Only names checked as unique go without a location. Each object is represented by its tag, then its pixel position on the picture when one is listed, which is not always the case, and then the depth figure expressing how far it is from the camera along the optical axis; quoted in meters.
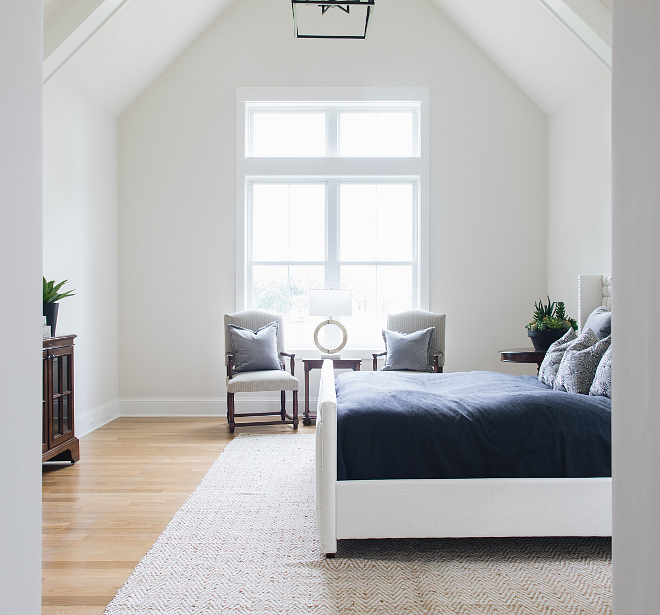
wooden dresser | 3.79
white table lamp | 5.42
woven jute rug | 2.12
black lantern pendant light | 5.79
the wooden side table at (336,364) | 5.32
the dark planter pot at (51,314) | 3.91
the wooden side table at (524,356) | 4.50
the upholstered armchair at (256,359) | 5.03
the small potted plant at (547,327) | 4.53
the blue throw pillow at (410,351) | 5.11
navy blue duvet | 2.52
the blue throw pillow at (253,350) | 5.23
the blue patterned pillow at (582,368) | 3.00
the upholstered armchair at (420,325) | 5.39
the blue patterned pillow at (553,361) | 3.44
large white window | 5.96
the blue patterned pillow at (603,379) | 2.79
